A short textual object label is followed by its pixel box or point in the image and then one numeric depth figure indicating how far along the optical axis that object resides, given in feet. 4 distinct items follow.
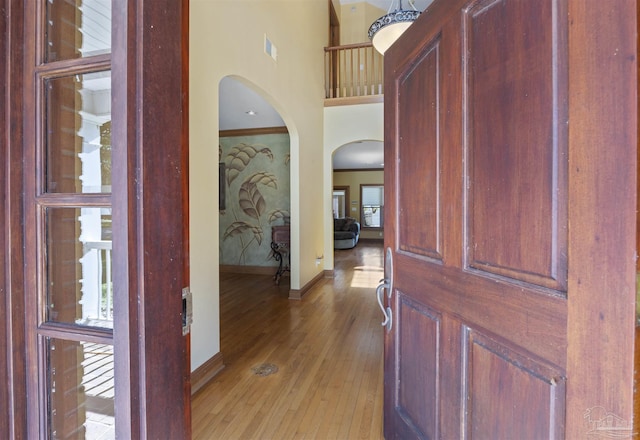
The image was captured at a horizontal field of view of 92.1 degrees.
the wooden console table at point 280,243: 16.84
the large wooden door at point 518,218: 1.79
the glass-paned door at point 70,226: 2.33
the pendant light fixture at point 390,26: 7.41
